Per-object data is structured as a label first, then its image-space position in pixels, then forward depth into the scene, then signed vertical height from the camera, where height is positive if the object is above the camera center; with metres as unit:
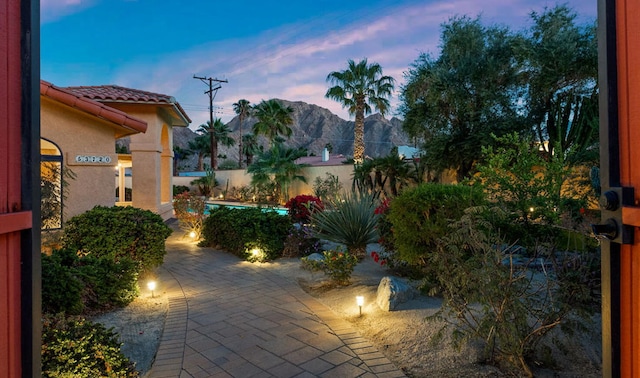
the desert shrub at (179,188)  28.95 +0.41
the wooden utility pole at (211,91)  33.73 +9.19
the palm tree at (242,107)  44.03 +9.85
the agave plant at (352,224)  7.89 -0.67
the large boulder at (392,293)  4.77 -1.31
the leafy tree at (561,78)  11.74 +3.59
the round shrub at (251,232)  8.16 -0.88
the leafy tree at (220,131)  45.19 +7.37
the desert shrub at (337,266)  5.97 -1.17
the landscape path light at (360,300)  4.77 -1.36
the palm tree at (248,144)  45.06 +5.76
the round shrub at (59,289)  4.19 -1.07
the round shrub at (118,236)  6.19 -0.69
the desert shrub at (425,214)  5.55 -0.35
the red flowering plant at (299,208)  10.70 -0.46
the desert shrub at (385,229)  6.83 -0.71
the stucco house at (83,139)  7.51 +1.15
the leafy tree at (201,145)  45.84 +5.75
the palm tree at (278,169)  23.11 +1.39
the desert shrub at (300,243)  8.45 -1.15
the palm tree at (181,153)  41.86 +4.71
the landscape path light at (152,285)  5.59 -1.34
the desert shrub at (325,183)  19.04 +0.46
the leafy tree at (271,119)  32.00 +6.15
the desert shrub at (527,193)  7.32 -0.07
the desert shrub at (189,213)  10.90 -0.56
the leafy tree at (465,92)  13.44 +3.58
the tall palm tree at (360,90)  23.19 +6.20
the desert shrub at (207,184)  30.61 +0.75
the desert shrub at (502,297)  3.02 -0.89
